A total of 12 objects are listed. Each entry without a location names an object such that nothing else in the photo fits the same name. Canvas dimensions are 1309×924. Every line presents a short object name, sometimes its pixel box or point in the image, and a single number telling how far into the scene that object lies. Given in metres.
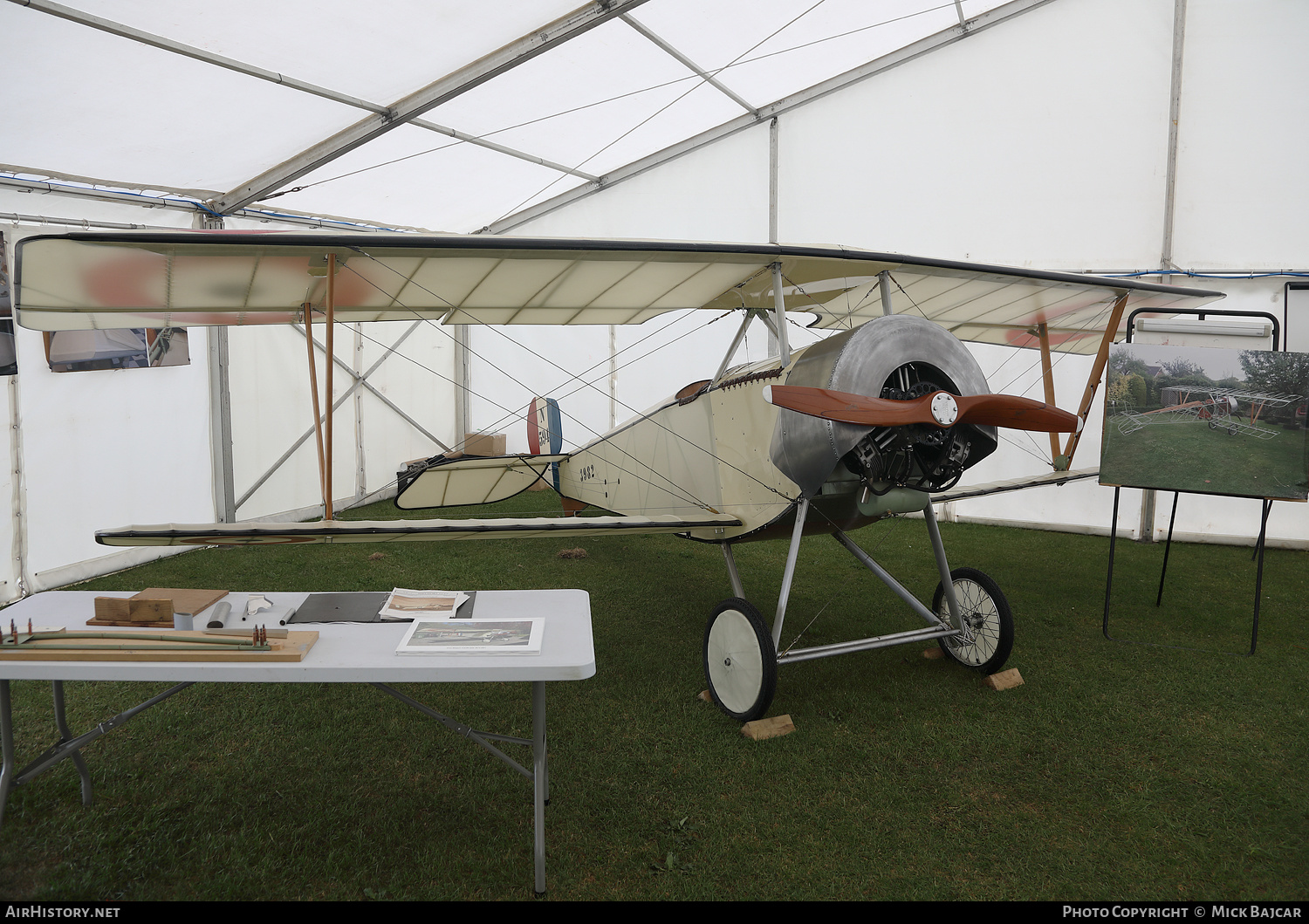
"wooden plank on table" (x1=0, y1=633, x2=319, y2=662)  2.03
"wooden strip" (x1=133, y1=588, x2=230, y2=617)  2.39
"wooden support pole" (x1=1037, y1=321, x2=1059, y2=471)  4.76
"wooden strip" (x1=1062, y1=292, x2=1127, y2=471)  4.77
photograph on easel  4.08
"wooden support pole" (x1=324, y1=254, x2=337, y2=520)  3.17
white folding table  1.99
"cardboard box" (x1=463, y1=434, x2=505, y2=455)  10.20
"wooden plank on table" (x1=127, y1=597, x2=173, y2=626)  2.33
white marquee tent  4.92
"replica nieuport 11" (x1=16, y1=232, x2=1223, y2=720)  3.02
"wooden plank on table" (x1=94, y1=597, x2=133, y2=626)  2.34
